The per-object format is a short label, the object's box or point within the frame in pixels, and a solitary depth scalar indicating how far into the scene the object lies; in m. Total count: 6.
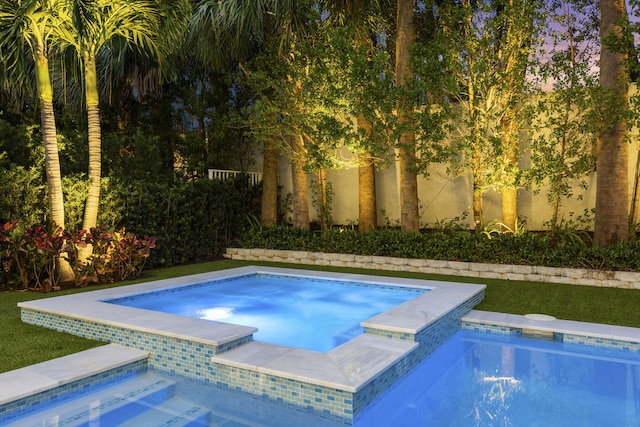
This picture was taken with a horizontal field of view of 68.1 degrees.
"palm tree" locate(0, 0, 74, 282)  7.08
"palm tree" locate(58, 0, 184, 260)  7.72
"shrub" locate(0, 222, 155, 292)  7.62
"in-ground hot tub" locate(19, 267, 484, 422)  3.74
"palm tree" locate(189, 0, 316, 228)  10.46
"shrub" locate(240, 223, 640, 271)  8.20
